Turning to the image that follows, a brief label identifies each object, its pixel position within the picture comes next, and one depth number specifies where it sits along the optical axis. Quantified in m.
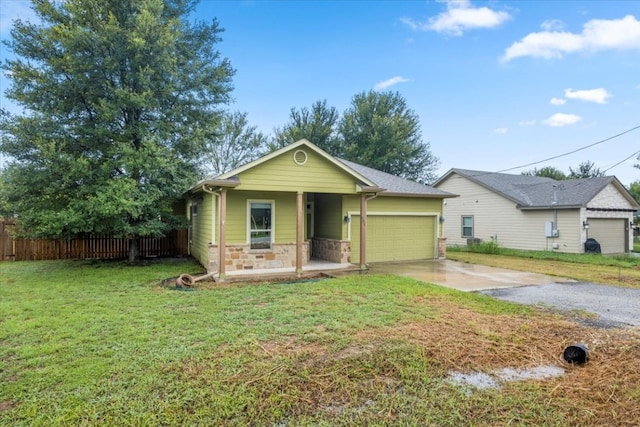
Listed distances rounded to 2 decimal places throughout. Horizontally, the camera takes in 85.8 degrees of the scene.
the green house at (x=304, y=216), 9.78
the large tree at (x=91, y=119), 10.07
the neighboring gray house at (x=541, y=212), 16.52
